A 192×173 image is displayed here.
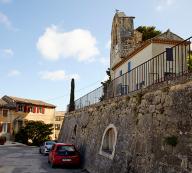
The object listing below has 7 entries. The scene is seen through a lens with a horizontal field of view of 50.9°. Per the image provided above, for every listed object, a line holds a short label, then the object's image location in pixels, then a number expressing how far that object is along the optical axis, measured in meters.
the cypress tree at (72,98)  22.42
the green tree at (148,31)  24.08
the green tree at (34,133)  32.50
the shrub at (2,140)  29.93
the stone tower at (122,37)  19.79
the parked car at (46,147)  19.59
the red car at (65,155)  12.65
